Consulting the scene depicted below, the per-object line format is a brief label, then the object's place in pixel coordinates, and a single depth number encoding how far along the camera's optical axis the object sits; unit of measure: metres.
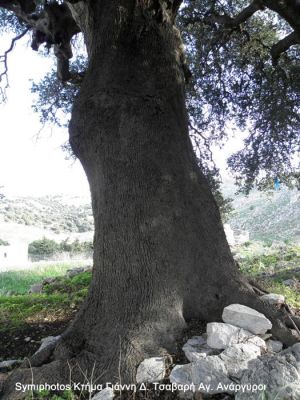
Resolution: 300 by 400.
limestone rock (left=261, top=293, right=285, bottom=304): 4.30
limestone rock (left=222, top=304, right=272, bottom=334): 3.54
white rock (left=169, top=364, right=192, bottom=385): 3.00
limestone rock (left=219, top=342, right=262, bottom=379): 2.97
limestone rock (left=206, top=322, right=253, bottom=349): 3.35
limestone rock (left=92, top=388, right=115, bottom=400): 3.04
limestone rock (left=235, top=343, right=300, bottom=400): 2.48
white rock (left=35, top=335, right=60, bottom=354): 4.47
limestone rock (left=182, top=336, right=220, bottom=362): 3.25
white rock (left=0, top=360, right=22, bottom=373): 4.20
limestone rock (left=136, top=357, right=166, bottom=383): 3.19
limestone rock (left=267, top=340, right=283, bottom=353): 3.49
